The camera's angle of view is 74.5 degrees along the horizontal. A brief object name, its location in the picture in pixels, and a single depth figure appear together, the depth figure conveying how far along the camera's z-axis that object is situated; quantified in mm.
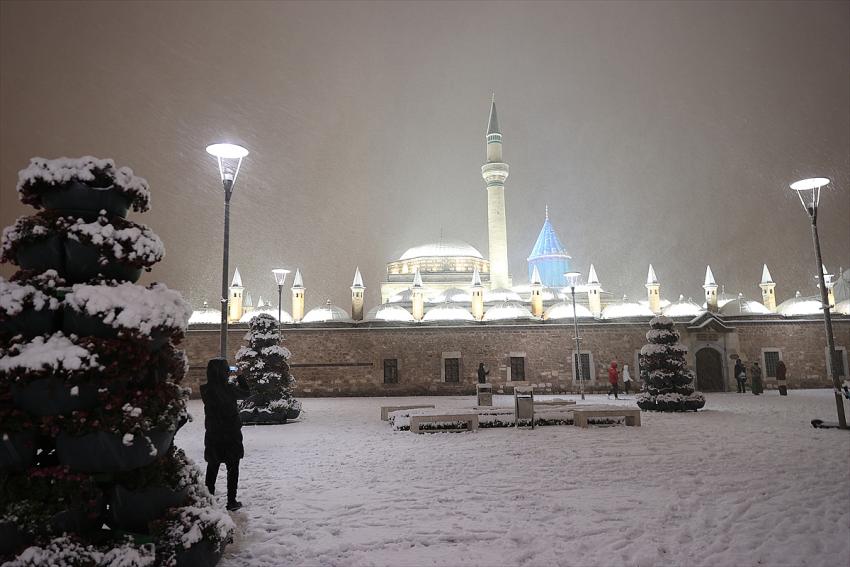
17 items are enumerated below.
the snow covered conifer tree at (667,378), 14359
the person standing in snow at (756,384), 21062
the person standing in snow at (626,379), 21331
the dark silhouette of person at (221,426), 5281
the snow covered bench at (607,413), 11570
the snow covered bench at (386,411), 13734
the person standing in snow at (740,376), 22125
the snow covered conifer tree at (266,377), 13328
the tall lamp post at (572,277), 20147
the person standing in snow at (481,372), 21625
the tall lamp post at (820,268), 10367
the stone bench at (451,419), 11156
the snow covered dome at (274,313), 28688
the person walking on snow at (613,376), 19844
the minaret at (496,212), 34344
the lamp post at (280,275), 17250
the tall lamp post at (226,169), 8336
